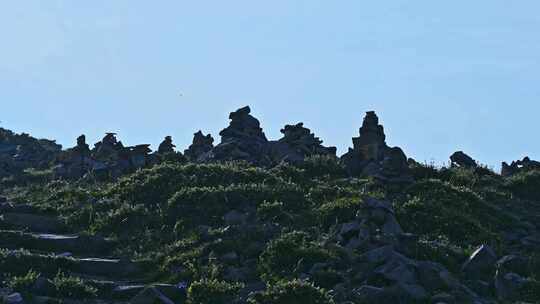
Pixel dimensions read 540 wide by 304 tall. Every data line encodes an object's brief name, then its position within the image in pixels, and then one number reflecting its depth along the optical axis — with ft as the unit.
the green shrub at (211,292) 61.52
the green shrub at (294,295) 57.77
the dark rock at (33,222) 86.48
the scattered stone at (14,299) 59.31
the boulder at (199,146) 133.28
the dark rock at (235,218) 82.38
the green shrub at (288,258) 66.39
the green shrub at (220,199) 86.12
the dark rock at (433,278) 62.28
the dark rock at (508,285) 64.54
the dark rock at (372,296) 59.31
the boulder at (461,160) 116.88
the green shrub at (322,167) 108.17
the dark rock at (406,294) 59.41
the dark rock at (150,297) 58.80
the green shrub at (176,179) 96.43
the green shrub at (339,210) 80.75
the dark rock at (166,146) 133.39
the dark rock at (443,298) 59.21
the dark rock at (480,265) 67.97
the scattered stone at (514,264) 69.73
